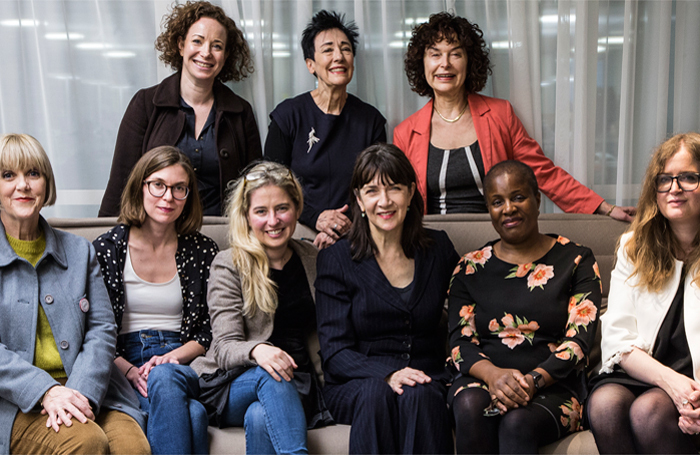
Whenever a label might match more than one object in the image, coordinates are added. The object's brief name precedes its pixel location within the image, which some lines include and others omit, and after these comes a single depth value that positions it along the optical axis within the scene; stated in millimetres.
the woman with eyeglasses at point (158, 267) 2107
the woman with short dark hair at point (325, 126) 2760
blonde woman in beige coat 1816
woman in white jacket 1669
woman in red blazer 2717
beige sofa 2434
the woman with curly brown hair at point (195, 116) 2721
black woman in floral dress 1757
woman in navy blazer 1902
